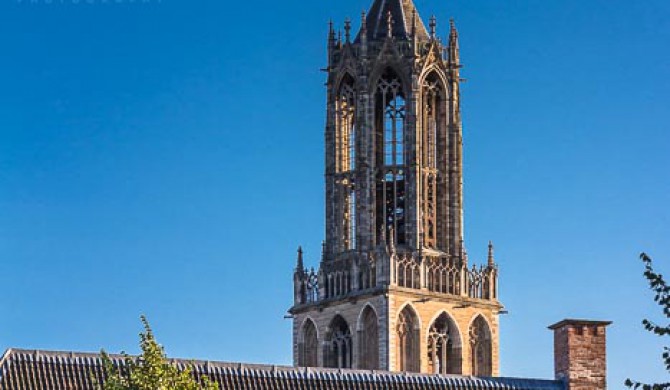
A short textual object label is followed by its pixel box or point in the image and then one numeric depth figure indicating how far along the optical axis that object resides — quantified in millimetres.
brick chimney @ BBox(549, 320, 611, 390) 66938
